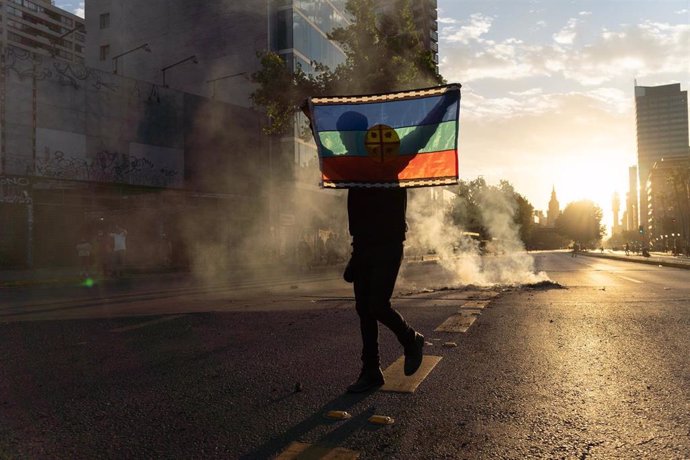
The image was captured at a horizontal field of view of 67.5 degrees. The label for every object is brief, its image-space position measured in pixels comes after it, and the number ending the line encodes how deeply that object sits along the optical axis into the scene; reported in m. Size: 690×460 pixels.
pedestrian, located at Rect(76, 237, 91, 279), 16.95
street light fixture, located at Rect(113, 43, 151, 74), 33.95
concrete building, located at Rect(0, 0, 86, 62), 81.12
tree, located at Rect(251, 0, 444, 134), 21.58
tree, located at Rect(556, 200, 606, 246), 121.44
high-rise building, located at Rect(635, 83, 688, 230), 159.12
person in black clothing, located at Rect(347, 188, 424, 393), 3.13
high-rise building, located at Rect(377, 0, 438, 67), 80.38
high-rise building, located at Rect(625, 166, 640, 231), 180.18
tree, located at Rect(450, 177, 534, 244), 19.59
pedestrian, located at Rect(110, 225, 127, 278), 16.80
